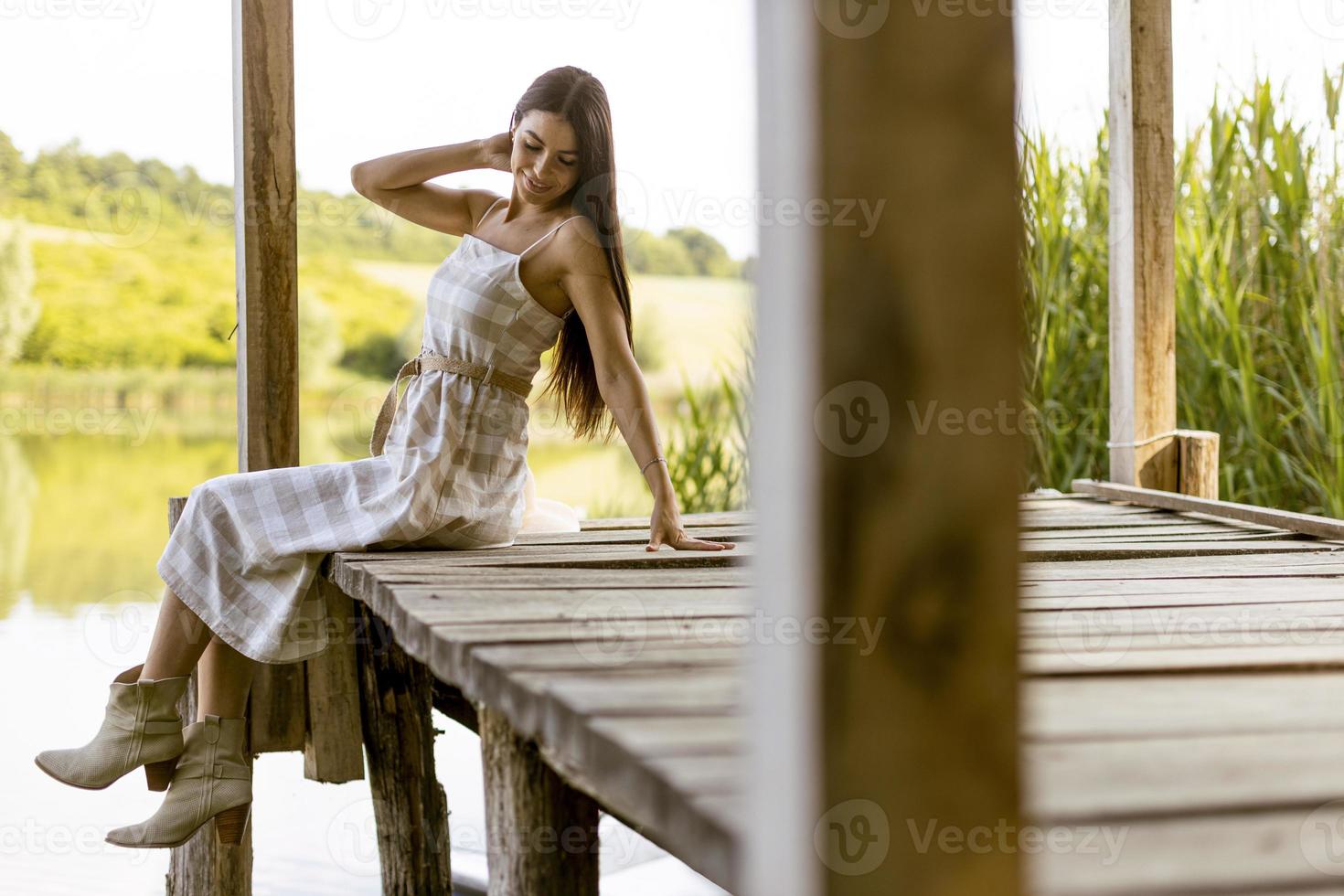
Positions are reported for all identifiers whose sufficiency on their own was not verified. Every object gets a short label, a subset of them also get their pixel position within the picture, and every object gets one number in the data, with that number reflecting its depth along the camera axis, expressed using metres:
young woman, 2.17
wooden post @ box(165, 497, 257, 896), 2.65
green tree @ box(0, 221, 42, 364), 17.09
